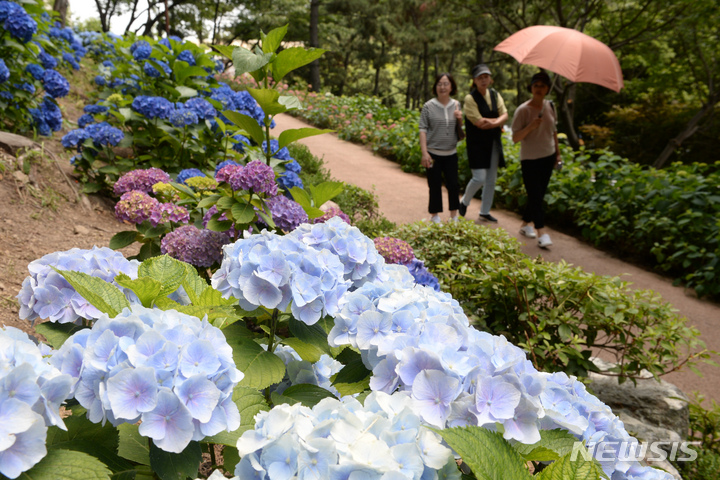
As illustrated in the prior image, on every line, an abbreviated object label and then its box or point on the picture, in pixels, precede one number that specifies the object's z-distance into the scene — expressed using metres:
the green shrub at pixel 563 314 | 2.90
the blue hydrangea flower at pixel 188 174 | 2.96
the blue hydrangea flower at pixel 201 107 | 3.88
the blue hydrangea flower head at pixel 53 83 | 4.51
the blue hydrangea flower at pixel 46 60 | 4.79
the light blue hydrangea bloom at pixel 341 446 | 0.70
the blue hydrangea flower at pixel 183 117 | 3.86
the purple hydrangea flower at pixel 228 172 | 2.17
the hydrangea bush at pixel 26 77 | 4.11
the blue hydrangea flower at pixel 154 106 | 4.08
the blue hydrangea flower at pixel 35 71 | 4.46
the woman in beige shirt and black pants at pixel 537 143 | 5.54
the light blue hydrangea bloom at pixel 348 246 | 1.39
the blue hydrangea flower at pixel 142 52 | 4.66
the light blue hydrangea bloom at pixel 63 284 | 1.13
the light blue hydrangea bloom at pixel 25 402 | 0.62
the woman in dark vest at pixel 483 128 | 5.71
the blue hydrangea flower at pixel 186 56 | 4.64
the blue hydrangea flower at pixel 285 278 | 1.14
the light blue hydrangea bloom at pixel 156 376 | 0.74
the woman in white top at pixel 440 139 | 5.54
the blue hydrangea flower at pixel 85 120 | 4.54
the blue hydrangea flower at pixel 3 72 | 3.90
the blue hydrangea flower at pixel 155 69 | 4.60
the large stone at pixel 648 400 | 3.09
